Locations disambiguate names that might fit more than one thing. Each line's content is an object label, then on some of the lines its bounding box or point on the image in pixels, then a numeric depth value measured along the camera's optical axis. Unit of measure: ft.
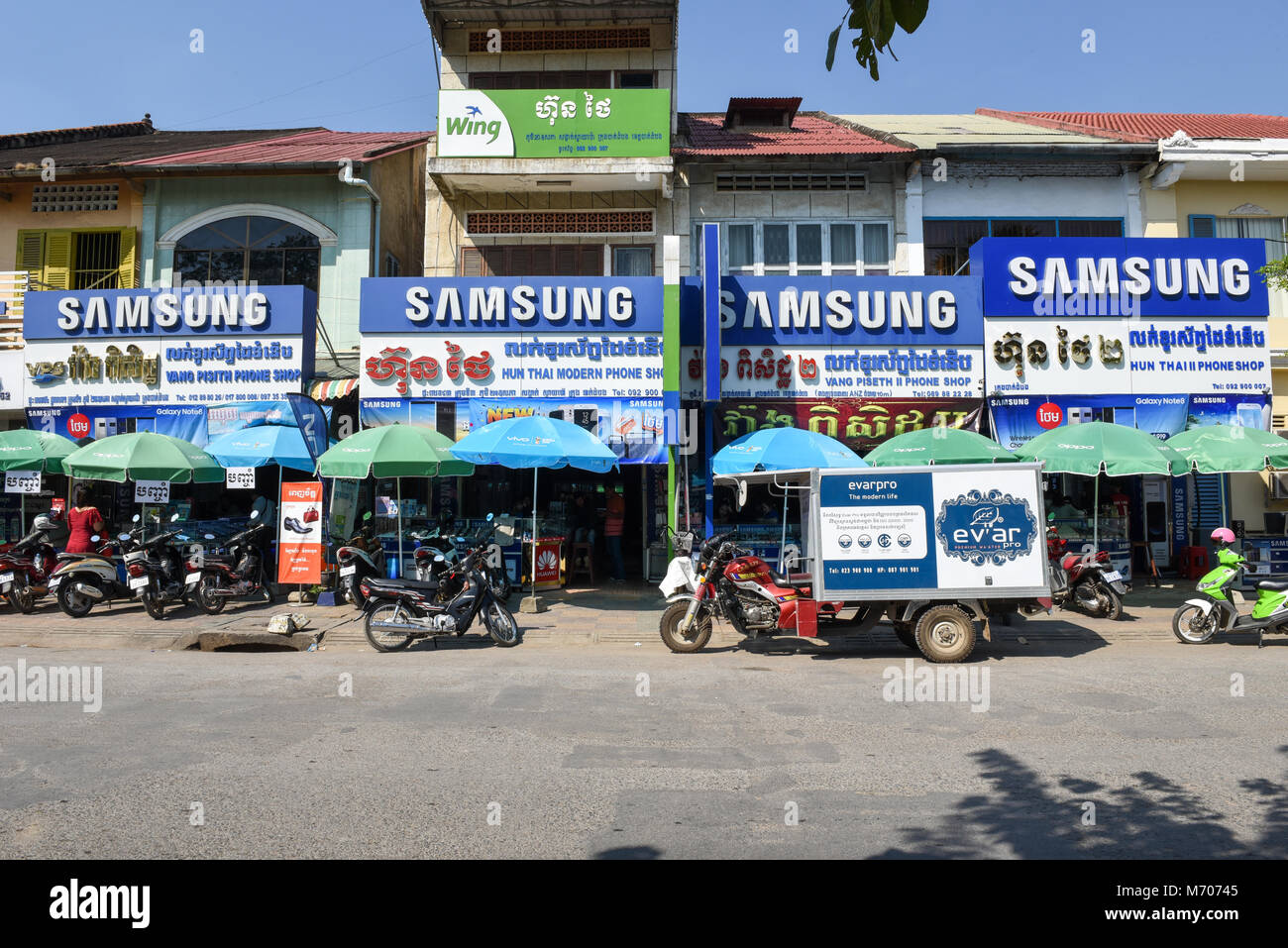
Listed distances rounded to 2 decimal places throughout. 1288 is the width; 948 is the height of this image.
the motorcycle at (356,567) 40.50
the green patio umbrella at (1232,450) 42.52
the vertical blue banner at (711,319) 47.83
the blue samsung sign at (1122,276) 51.65
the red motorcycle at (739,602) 32.93
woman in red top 45.14
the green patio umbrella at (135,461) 43.65
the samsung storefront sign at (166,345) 52.75
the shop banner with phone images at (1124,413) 51.03
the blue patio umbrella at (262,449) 45.52
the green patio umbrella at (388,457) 41.68
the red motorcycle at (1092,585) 41.60
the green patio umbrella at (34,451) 46.47
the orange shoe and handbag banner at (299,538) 43.98
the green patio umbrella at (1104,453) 41.78
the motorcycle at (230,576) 42.29
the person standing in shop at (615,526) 53.62
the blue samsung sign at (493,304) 50.93
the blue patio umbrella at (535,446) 40.27
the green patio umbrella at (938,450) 43.14
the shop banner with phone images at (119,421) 52.54
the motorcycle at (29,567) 42.55
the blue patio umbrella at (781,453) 41.70
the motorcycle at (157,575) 40.81
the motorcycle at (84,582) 41.68
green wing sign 54.44
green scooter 34.55
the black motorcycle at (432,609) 35.01
